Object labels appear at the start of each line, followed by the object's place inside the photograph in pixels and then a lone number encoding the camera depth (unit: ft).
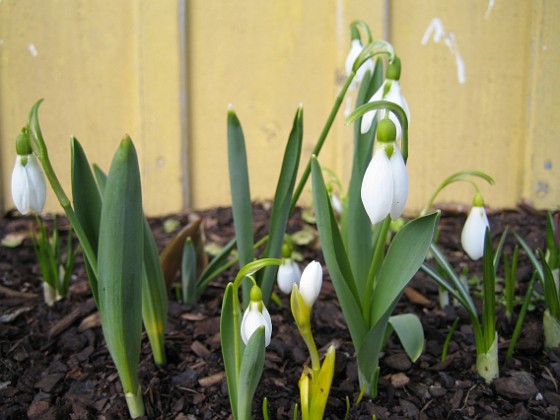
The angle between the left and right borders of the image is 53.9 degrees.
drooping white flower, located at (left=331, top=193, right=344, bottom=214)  1.16
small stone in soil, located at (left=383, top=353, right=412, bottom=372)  0.86
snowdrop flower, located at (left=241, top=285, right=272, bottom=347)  0.61
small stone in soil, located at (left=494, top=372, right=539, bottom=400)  0.80
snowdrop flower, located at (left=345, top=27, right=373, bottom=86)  0.88
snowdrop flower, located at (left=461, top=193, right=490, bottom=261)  0.82
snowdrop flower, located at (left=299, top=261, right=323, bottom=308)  0.64
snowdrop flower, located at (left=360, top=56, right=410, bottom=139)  0.68
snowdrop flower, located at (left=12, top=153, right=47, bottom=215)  0.69
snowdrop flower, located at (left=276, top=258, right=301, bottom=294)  0.86
